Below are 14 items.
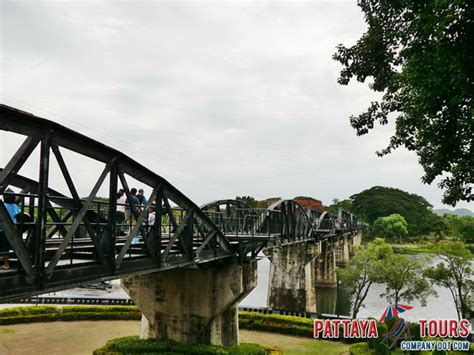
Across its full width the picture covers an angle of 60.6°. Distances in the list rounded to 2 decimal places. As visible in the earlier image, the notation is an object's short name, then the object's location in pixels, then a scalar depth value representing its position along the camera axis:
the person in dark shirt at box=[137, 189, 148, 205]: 14.76
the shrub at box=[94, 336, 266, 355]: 17.27
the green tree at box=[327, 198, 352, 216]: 131.06
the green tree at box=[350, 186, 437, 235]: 114.38
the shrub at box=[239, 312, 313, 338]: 25.54
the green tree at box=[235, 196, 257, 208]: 116.81
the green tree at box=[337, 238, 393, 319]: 32.62
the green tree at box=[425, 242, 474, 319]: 30.78
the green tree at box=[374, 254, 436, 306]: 31.02
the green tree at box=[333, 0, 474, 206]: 10.32
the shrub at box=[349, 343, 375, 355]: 20.44
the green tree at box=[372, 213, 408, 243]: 100.56
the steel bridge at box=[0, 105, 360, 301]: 7.02
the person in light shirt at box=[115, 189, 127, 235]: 14.38
